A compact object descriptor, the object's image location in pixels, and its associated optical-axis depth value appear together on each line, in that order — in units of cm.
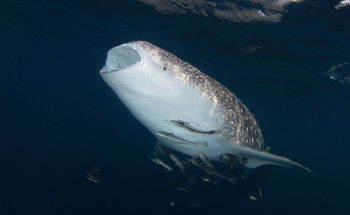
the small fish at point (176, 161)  652
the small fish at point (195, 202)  821
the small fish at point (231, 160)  572
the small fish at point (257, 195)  774
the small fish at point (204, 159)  571
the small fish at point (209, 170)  586
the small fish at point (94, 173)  664
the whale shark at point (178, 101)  396
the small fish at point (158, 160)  674
